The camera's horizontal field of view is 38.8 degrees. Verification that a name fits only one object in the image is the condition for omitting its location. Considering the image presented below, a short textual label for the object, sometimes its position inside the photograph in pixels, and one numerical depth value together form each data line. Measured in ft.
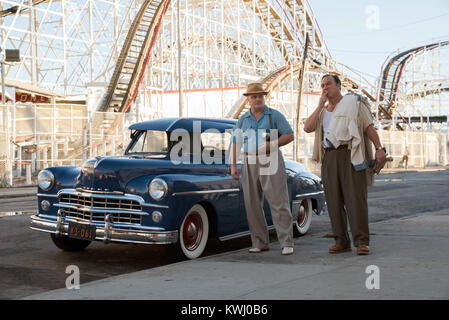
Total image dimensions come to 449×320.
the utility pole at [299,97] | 103.45
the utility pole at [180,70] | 90.89
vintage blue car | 20.48
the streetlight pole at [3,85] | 81.10
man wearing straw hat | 21.31
